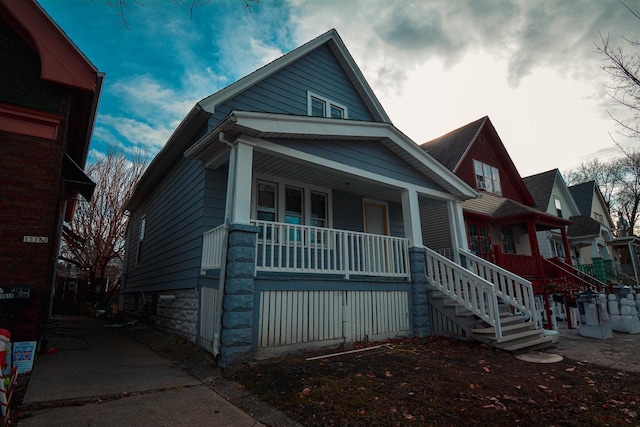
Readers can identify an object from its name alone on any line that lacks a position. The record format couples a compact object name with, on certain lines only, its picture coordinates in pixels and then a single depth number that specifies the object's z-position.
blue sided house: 5.43
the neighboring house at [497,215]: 12.31
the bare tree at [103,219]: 19.33
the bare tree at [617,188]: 31.34
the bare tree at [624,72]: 6.04
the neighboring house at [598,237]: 19.39
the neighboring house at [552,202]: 17.94
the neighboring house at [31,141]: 4.84
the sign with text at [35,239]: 4.99
